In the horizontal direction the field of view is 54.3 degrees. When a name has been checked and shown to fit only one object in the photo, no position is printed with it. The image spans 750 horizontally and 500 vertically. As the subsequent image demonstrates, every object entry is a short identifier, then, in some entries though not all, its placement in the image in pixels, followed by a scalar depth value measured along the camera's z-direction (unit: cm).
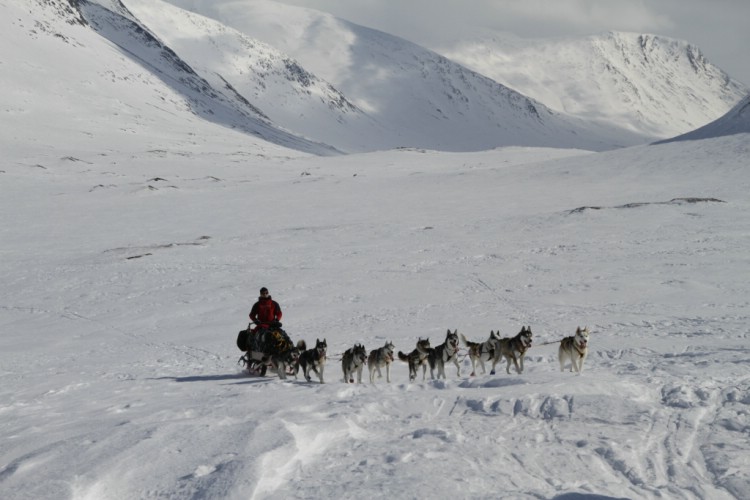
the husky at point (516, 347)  1213
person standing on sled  1398
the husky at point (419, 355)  1281
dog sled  1309
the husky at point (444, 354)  1241
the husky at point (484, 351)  1256
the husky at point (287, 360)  1294
